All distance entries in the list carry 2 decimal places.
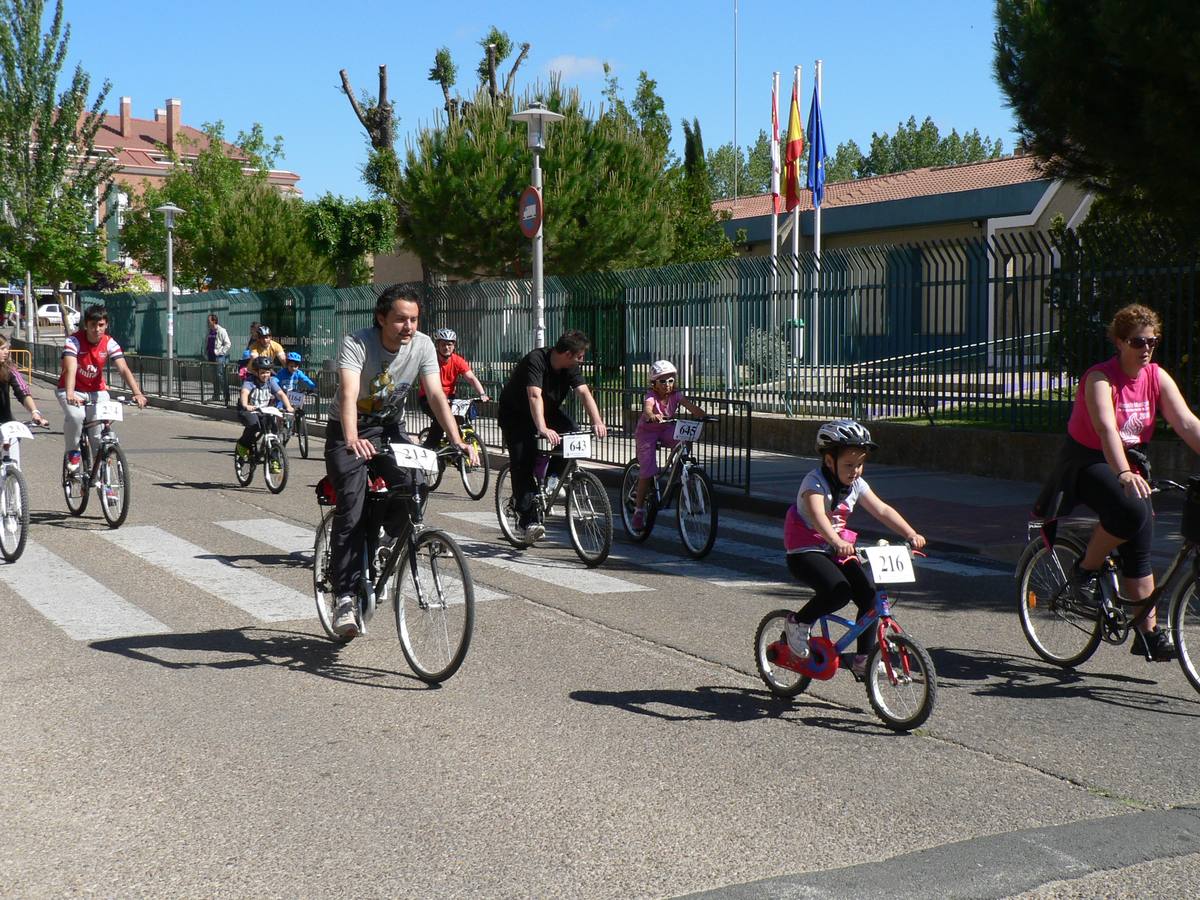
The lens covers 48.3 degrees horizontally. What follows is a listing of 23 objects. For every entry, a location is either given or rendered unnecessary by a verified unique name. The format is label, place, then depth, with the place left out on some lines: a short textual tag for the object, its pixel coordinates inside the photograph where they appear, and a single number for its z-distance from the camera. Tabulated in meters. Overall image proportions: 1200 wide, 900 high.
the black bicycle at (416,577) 6.06
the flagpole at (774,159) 34.38
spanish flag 31.78
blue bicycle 5.37
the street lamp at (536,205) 16.27
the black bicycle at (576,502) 9.65
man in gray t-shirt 6.45
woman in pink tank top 6.05
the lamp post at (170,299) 31.98
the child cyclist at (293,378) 16.20
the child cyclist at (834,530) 5.48
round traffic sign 16.19
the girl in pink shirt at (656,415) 10.23
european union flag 32.41
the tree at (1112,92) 11.51
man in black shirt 9.83
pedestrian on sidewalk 29.00
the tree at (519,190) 31.69
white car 71.06
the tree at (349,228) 38.12
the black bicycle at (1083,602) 5.82
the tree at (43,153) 42.31
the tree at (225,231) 49.28
